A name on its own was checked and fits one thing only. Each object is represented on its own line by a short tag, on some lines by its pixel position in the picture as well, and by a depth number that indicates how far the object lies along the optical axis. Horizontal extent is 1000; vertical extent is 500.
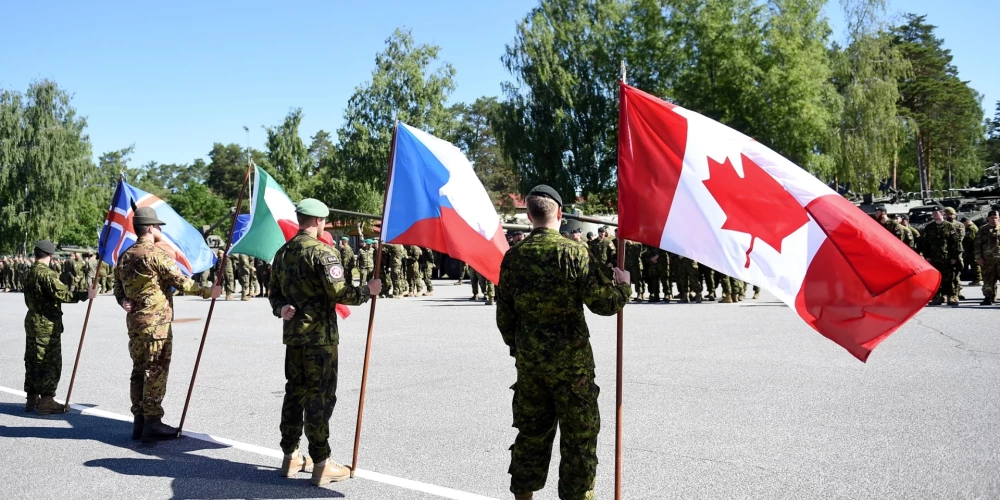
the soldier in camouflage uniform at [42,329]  8.00
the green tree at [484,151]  72.31
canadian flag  4.16
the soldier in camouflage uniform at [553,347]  4.27
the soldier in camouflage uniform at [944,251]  15.41
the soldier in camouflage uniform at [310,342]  5.44
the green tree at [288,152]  57.41
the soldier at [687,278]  17.98
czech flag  5.87
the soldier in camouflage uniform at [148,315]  6.59
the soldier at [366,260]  23.61
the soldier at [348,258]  22.11
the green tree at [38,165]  52.25
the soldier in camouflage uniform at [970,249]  18.34
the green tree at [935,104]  57.88
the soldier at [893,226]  15.94
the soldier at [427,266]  24.42
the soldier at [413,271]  23.84
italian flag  7.30
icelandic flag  8.81
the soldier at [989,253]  14.90
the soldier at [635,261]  19.66
